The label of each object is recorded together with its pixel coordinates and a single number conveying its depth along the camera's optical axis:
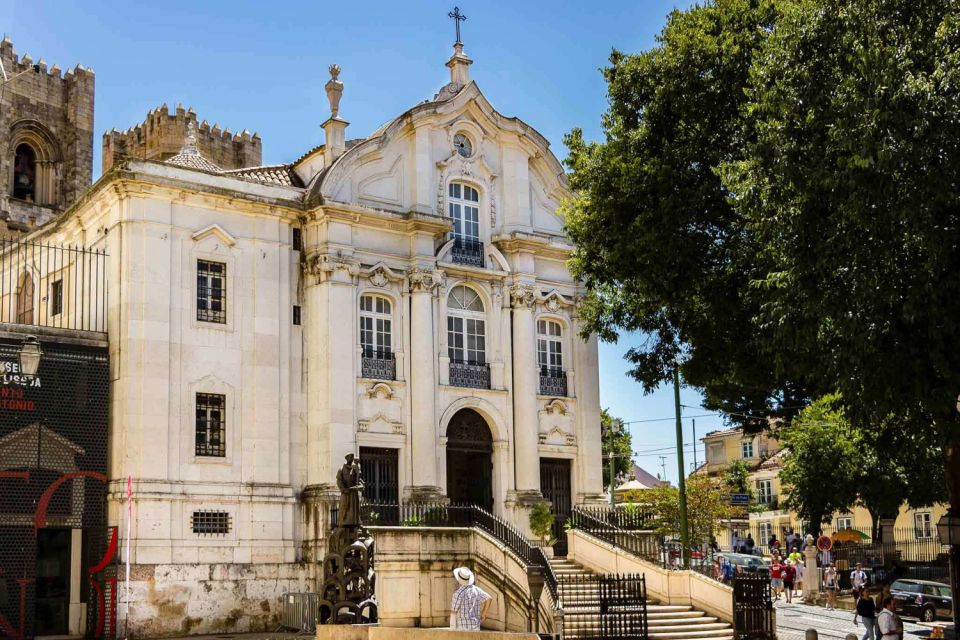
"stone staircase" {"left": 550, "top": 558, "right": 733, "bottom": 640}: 26.62
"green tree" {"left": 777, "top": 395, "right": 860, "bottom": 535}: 45.44
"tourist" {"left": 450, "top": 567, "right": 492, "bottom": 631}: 19.22
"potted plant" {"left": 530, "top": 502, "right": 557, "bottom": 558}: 33.16
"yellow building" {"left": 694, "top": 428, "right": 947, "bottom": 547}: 57.94
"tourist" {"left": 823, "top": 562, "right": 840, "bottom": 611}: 35.91
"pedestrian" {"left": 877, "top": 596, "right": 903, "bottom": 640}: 21.78
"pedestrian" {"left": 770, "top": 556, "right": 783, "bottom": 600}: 40.16
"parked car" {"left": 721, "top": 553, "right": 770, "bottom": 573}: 44.88
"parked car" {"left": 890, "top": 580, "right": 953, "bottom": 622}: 34.50
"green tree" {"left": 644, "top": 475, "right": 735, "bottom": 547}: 42.56
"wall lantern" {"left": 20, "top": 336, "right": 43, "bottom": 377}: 22.95
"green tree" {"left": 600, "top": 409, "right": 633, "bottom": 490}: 62.58
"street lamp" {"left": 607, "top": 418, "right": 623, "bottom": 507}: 50.72
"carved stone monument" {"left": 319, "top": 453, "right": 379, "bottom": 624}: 20.53
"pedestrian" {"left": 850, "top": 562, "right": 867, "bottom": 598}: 36.03
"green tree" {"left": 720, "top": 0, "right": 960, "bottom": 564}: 17.58
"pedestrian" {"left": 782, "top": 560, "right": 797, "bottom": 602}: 38.25
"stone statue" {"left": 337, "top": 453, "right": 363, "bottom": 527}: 21.31
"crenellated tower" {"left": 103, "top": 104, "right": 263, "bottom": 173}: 60.47
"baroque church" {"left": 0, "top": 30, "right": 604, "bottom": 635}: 28.98
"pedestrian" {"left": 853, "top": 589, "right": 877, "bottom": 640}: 25.62
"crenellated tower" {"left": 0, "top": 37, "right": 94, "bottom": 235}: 61.28
